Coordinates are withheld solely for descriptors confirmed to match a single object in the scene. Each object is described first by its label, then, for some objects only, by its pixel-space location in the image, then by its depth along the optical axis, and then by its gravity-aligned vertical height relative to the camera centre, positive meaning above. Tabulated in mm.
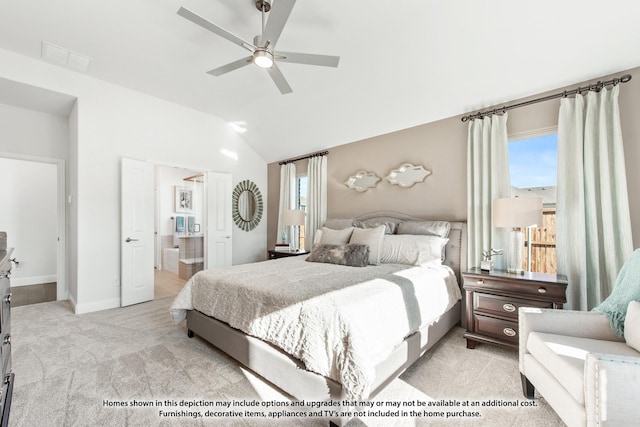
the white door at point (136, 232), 3896 -270
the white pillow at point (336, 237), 3481 -310
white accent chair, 1137 -767
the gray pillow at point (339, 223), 3972 -155
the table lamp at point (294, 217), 4637 -72
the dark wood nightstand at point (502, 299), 2242 -751
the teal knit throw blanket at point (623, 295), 1652 -514
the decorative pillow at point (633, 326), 1488 -635
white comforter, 1547 -670
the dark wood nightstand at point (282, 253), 4434 -660
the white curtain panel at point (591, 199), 2289 +114
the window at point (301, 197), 5316 +306
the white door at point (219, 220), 4867 -130
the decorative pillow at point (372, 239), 3104 -308
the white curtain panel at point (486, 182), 2902 +329
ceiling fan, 1829 +1300
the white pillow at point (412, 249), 2891 -403
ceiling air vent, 3047 +1823
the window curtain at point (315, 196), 4703 +285
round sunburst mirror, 5348 +158
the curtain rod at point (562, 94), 2346 +1115
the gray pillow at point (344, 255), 2975 -474
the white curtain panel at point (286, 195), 5301 +346
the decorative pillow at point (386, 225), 3534 -171
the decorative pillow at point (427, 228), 3102 -178
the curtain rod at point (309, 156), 4734 +1019
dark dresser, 1420 -705
